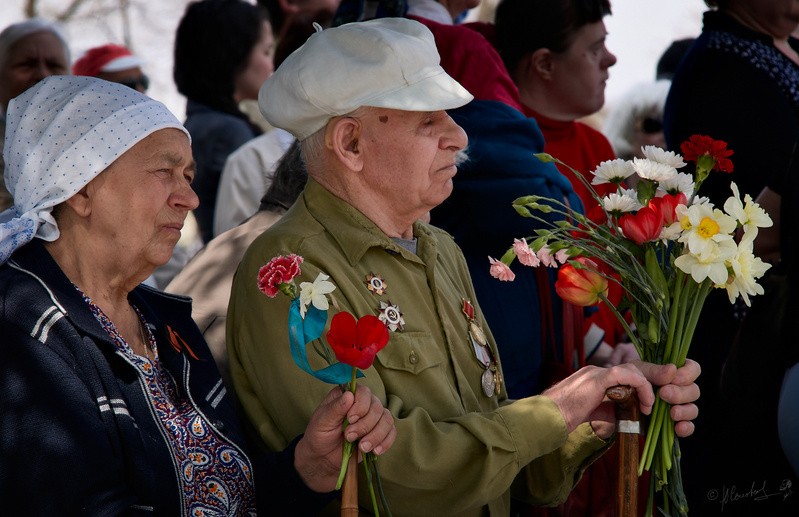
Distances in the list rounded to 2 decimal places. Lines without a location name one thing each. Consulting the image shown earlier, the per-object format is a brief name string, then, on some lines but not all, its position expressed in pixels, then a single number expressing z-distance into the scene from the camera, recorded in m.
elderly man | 5.82
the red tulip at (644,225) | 5.77
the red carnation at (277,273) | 4.79
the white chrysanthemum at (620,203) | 6.00
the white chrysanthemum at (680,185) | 6.04
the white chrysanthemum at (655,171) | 5.93
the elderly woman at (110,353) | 5.19
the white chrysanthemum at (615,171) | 6.07
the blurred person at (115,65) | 12.80
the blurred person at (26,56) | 10.45
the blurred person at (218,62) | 11.41
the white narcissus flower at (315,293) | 4.77
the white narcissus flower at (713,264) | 5.66
